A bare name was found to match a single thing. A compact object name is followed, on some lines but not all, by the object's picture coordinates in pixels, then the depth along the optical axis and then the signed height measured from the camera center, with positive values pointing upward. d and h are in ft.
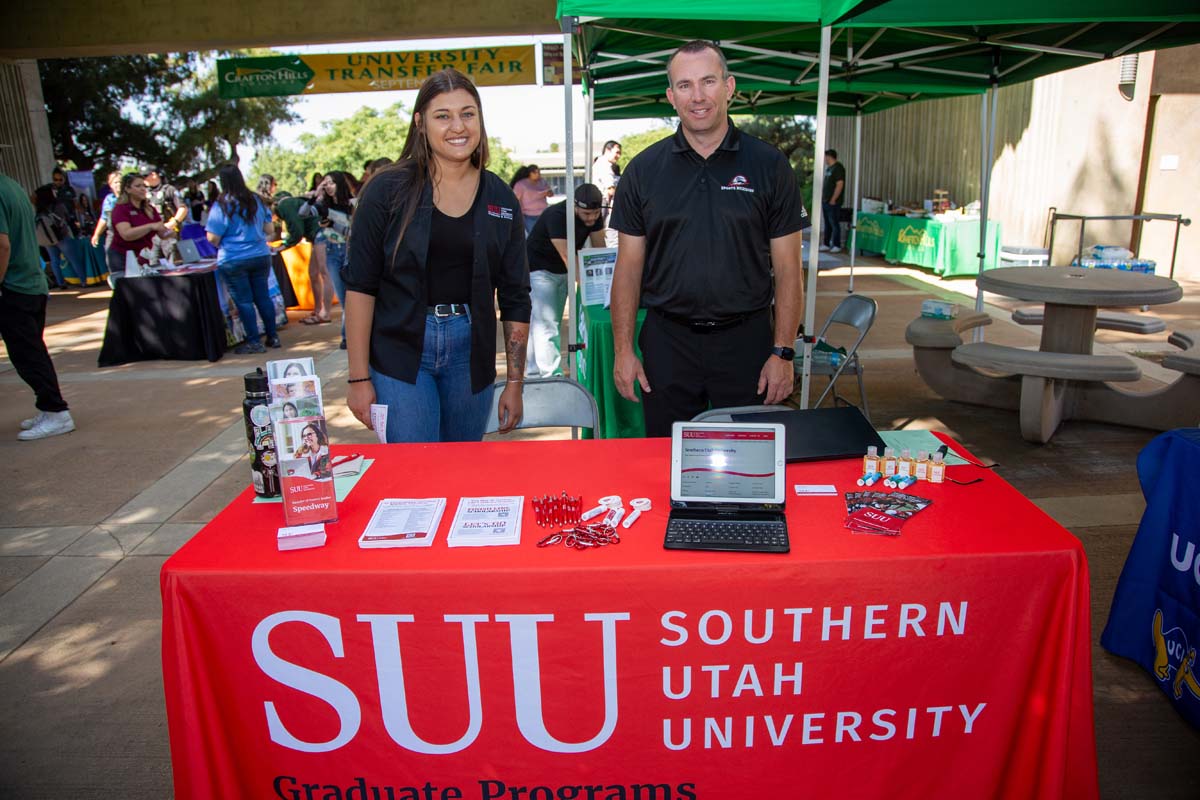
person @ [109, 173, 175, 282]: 23.94 -0.18
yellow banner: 41.68 +6.89
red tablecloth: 5.32 -3.02
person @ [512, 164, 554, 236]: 27.68 +0.35
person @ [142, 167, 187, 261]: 23.62 +0.37
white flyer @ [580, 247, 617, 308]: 14.38 -1.25
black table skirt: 22.97 -2.89
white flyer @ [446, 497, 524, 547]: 5.66 -2.22
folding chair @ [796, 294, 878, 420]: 14.02 -2.18
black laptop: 7.07 -2.08
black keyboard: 5.47 -2.25
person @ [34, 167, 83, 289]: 37.76 -0.06
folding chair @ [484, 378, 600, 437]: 9.11 -2.17
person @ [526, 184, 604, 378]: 15.66 -1.33
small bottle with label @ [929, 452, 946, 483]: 6.52 -2.18
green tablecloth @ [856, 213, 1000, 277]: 35.06 -2.45
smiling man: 8.86 -0.68
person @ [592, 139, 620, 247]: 28.94 +1.16
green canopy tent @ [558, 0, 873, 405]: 11.79 +3.04
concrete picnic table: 14.20 -3.13
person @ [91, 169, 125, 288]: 25.14 -0.52
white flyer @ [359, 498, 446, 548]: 5.66 -2.20
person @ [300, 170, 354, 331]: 24.62 -0.22
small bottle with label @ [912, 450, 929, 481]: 6.61 -2.20
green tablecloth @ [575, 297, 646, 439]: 13.39 -2.93
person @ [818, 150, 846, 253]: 44.11 -0.62
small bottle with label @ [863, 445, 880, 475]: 6.68 -2.15
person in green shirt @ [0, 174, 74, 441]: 14.38 -1.45
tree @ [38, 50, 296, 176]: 58.90 +7.92
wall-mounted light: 31.45 +3.92
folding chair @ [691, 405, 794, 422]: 8.13 -2.10
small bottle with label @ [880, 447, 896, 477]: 6.67 -2.17
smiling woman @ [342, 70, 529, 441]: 7.71 -0.63
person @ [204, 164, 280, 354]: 22.27 -0.94
